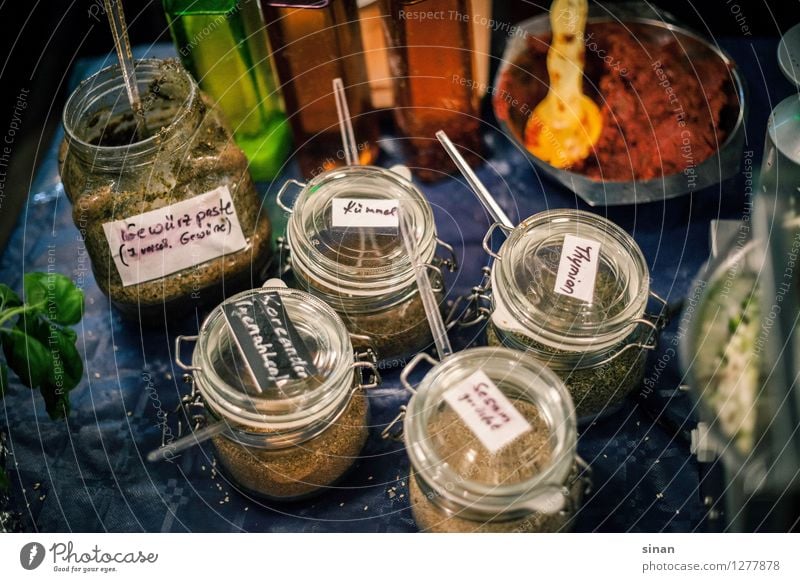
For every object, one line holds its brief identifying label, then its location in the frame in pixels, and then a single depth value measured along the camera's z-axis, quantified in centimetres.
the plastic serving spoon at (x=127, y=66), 71
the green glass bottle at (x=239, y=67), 77
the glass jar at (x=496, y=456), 57
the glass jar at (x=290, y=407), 61
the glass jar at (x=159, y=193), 69
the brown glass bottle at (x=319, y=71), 78
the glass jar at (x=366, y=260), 67
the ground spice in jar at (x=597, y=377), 65
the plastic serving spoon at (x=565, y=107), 80
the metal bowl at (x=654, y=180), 76
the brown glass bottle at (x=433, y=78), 79
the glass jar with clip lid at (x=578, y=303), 63
